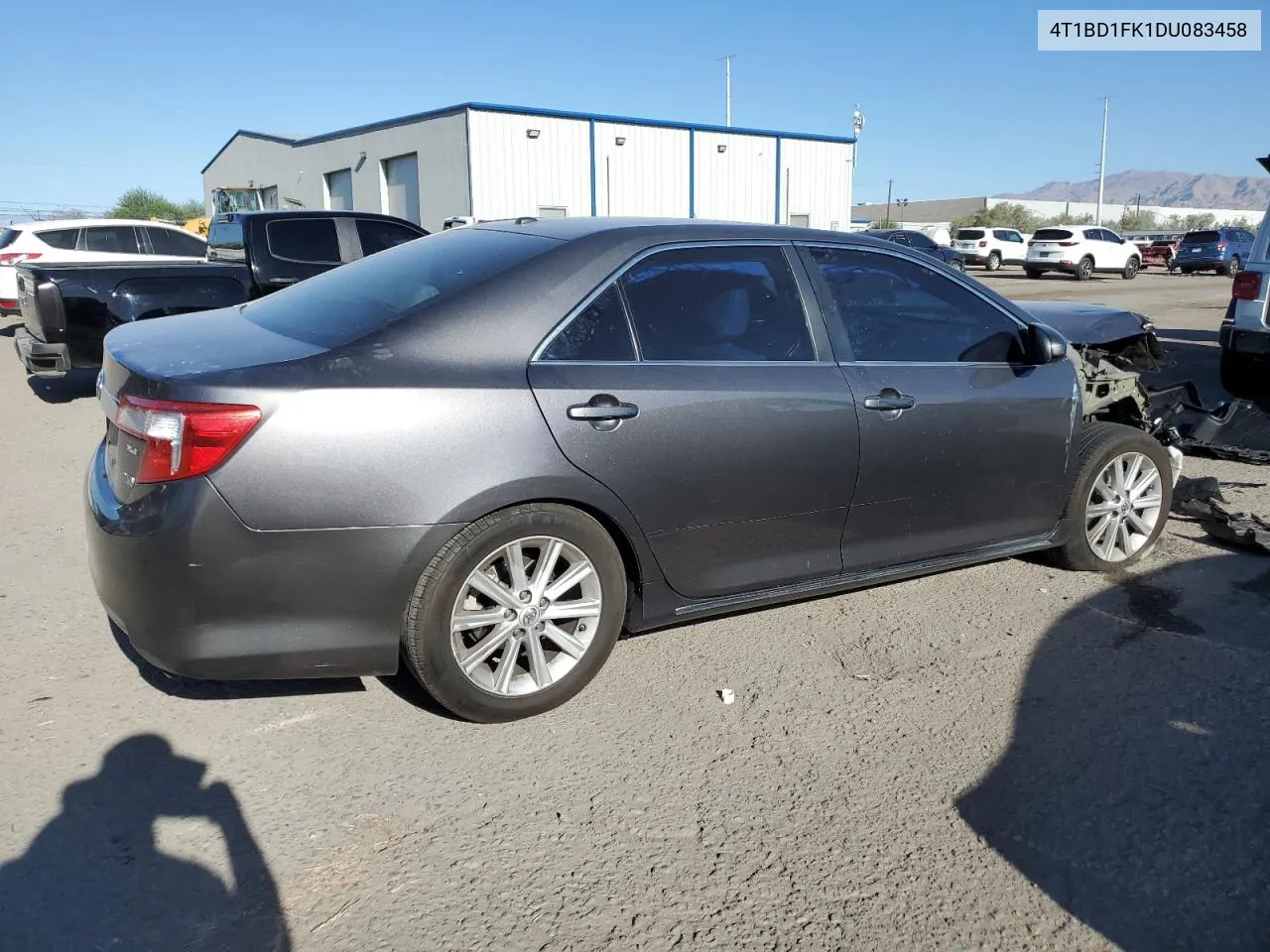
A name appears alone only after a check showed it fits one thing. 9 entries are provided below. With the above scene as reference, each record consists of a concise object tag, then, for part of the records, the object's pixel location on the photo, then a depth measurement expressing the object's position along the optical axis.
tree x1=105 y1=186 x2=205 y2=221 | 53.91
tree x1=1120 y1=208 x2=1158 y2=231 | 78.62
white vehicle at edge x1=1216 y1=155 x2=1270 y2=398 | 8.13
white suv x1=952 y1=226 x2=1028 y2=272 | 35.22
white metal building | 30.08
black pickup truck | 7.72
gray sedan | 2.84
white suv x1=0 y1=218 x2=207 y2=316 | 13.86
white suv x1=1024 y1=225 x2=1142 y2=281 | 31.22
